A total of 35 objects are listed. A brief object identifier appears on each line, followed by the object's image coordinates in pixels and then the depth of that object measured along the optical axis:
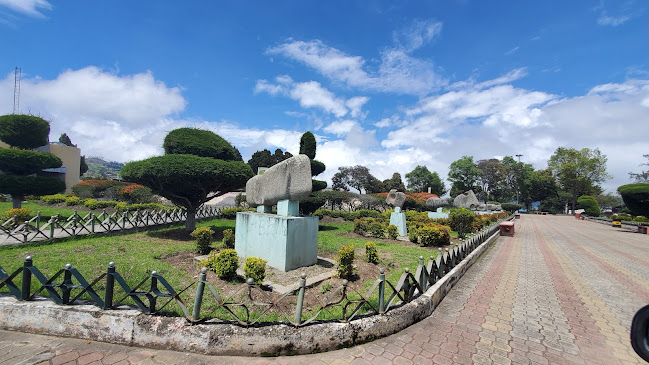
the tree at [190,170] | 11.02
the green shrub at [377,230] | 13.99
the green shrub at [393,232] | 13.56
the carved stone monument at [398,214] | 14.81
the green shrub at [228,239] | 9.04
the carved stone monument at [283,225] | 6.79
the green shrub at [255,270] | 5.35
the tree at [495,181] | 58.00
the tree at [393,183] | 50.03
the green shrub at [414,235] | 12.41
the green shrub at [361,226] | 14.61
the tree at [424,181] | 56.91
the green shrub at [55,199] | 22.88
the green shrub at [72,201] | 22.17
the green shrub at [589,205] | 38.31
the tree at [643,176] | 39.13
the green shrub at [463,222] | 14.12
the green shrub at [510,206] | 49.22
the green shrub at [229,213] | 20.48
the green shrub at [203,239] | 8.41
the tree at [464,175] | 53.28
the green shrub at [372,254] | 7.89
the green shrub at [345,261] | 6.33
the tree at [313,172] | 14.62
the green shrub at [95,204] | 21.00
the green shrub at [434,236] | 11.48
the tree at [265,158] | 44.62
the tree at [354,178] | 49.28
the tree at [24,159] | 14.43
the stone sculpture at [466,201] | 27.08
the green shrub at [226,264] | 5.95
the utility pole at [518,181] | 56.24
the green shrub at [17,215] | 11.73
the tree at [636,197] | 20.39
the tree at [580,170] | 44.03
